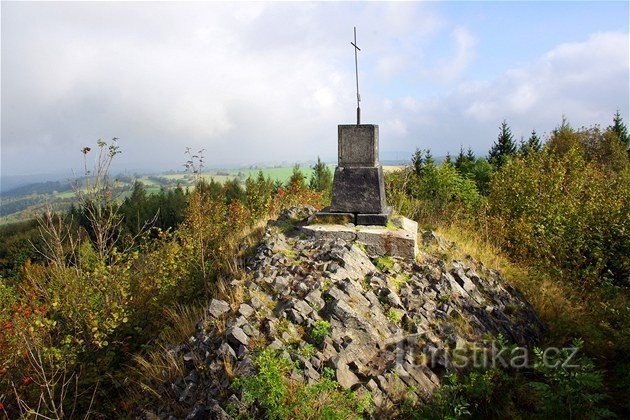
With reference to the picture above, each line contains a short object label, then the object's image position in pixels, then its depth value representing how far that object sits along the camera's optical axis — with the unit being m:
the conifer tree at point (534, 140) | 34.06
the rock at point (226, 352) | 4.34
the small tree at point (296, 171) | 26.33
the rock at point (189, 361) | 4.55
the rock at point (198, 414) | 3.83
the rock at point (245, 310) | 4.96
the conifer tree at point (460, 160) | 30.19
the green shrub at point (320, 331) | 4.70
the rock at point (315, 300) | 5.26
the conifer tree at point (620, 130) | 32.09
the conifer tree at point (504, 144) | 35.03
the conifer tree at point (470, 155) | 34.30
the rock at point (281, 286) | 5.53
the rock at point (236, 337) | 4.49
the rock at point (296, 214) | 8.34
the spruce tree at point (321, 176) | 37.03
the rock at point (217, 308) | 5.09
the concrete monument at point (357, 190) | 7.58
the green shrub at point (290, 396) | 3.56
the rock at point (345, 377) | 4.22
